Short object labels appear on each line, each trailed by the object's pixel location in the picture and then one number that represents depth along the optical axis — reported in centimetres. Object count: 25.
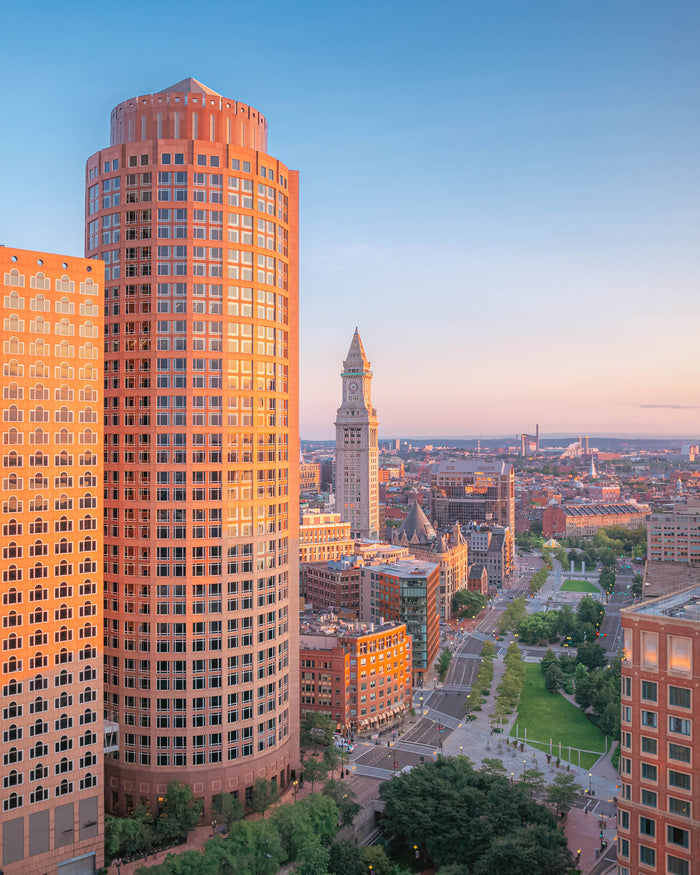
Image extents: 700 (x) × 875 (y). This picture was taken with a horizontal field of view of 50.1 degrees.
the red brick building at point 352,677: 13100
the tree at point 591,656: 16188
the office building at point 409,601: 15838
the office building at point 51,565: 7569
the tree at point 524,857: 7662
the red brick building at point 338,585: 18525
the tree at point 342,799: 9173
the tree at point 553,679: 15312
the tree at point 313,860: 7661
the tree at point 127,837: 8238
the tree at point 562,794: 9644
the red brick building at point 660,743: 6119
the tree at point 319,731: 11650
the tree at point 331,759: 10420
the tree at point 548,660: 16160
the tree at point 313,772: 10044
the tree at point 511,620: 19472
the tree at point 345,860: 8112
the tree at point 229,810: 8762
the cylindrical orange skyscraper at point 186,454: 9294
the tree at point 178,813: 8512
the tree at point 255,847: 7606
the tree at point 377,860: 8156
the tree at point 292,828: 8038
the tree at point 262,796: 9144
